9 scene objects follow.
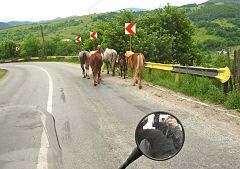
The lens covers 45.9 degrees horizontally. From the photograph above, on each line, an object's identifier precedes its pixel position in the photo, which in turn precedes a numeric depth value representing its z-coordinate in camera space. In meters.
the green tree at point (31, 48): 70.28
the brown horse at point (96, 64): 13.08
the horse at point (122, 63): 15.65
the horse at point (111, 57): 16.89
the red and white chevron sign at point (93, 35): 23.29
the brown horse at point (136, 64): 11.91
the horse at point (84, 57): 16.68
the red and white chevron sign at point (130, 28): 15.85
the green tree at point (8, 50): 69.62
